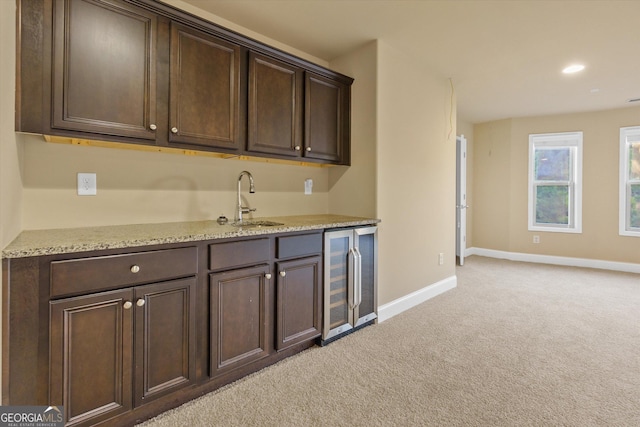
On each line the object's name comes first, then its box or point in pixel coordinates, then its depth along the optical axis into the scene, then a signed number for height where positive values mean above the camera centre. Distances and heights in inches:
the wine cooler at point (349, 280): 95.8 -21.4
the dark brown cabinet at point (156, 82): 59.9 +31.3
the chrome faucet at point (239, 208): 90.4 +1.8
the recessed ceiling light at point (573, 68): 130.0 +62.7
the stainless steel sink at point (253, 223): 87.6 -2.8
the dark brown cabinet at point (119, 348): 53.5 -25.5
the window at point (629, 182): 185.6 +20.7
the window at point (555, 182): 202.7 +22.8
